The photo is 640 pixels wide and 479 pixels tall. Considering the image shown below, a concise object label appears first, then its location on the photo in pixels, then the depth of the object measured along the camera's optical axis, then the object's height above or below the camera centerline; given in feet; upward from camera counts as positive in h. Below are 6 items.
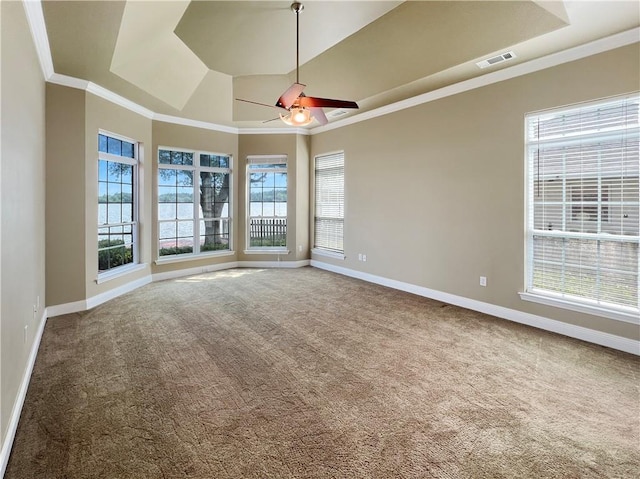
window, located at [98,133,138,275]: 17.39 +1.35
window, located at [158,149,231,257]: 22.18 +1.69
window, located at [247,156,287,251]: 25.79 +1.73
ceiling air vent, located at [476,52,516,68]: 12.82 +6.38
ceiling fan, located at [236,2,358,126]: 11.37 +4.20
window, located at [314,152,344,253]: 23.85 +1.78
